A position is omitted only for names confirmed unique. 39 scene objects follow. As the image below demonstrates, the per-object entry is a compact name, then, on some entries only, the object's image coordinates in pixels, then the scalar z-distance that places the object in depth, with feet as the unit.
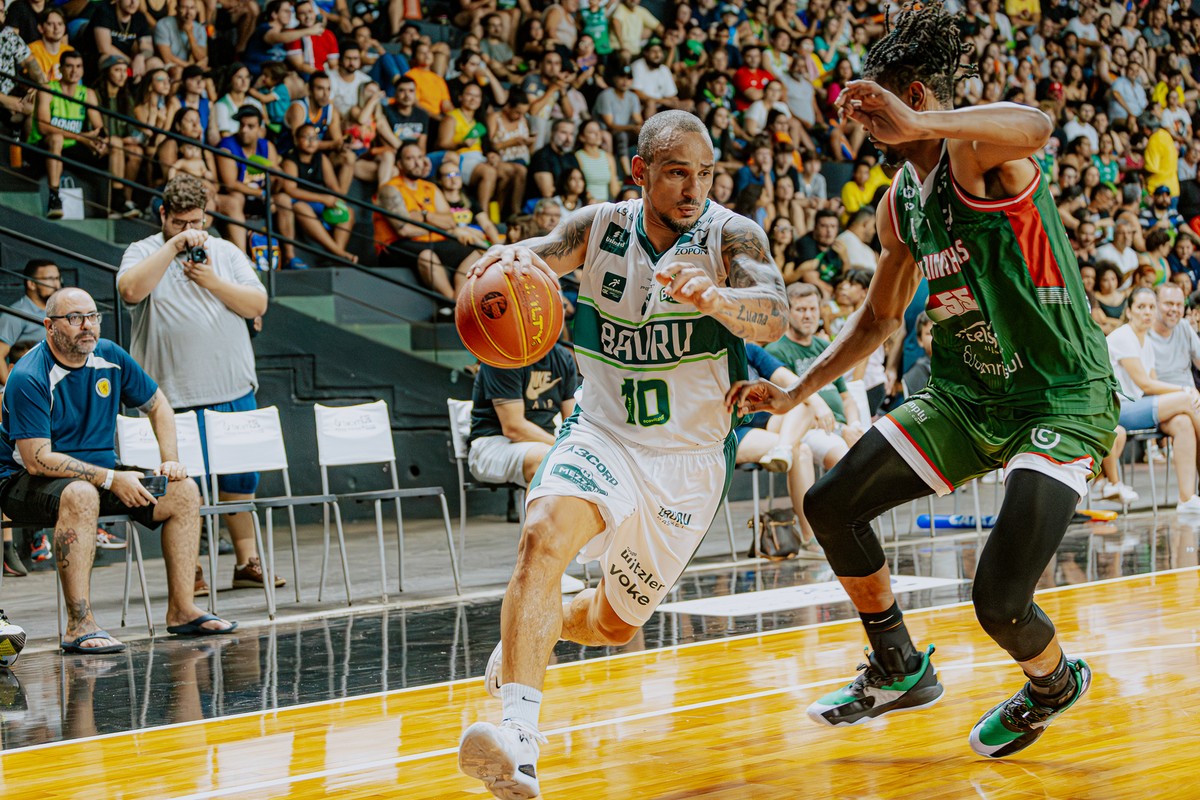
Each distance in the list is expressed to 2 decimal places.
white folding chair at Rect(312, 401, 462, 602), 24.73
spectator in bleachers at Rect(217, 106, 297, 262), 32.65
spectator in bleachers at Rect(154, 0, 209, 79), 34.04
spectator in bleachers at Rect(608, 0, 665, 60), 45.11
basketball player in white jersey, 12.47
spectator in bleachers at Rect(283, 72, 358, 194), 34.96
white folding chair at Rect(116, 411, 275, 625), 22.12
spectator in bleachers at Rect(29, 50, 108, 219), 31.17
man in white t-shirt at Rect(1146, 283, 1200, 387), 34.06
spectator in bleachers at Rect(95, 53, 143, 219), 32.12
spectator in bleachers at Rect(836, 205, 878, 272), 42.53
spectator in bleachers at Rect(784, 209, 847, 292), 41.16
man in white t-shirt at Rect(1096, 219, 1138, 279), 47.75
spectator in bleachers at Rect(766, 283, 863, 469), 27.94
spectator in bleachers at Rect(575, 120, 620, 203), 39.09
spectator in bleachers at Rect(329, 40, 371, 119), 36.52
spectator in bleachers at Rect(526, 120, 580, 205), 38.22
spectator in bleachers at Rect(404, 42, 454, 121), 38.45
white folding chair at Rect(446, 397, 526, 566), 26.09
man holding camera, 24.30
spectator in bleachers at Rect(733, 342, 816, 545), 26.12
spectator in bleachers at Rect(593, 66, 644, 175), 42.19
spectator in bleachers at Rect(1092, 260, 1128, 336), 40.32
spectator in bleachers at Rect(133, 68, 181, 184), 32.17
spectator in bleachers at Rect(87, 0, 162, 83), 33.01
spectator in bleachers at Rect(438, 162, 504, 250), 36.76
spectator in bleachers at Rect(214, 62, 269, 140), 33.88
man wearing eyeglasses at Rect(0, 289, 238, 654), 20.06
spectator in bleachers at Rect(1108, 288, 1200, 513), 32.58
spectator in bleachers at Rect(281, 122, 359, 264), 34.04
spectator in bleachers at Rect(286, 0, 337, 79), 36.14
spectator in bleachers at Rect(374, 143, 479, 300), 35.22
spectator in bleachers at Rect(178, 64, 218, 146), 33.19
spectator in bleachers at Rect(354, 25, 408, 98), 38.60
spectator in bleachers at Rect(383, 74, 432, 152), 36.88
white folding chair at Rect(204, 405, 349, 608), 23.17
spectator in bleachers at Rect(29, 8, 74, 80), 31.81
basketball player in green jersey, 11.39
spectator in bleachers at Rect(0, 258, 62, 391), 27.53
